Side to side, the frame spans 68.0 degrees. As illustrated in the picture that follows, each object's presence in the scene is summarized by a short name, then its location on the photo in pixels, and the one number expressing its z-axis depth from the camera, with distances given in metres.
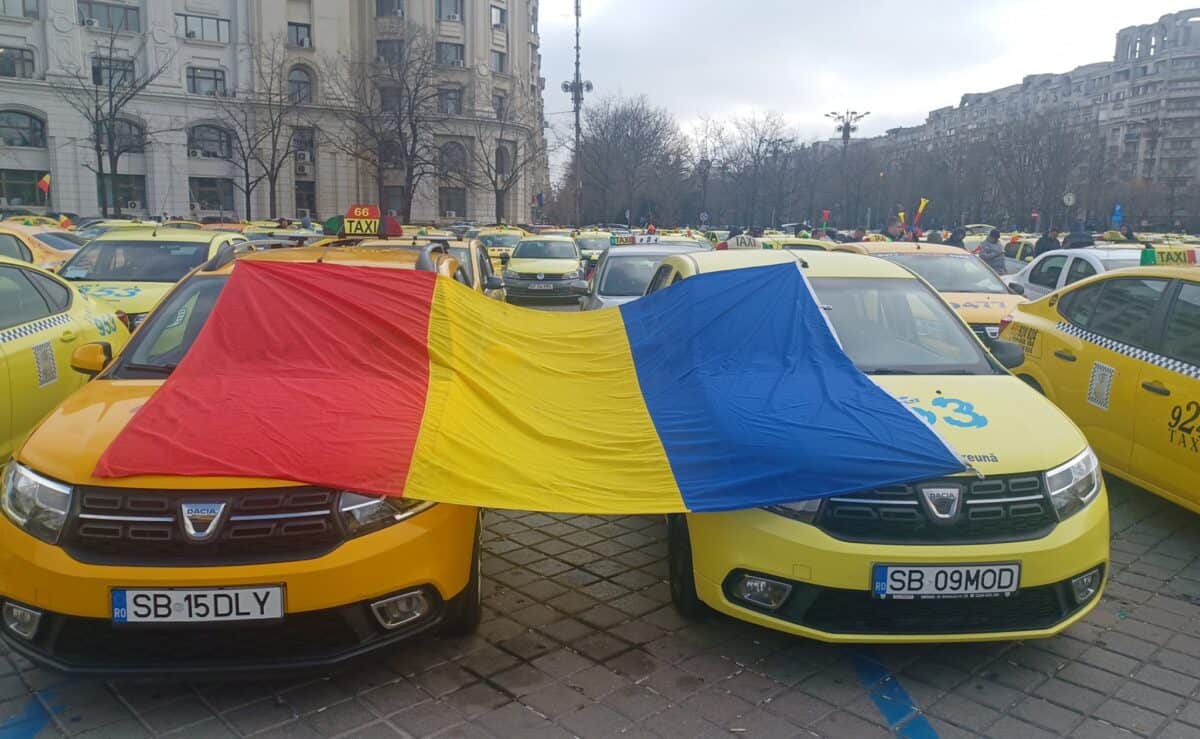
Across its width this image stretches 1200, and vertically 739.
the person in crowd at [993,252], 16.73
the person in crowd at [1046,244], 17.98
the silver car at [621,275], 10.67
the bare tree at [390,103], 42.72
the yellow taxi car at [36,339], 5.94
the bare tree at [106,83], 51.09
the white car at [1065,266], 11.08
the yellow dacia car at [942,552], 3.69
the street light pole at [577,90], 49.16
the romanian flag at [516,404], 3.73
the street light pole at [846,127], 40.88
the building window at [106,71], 48.97
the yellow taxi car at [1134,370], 5.42
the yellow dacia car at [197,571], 3.28
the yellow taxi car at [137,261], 10.40
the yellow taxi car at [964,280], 9.90
